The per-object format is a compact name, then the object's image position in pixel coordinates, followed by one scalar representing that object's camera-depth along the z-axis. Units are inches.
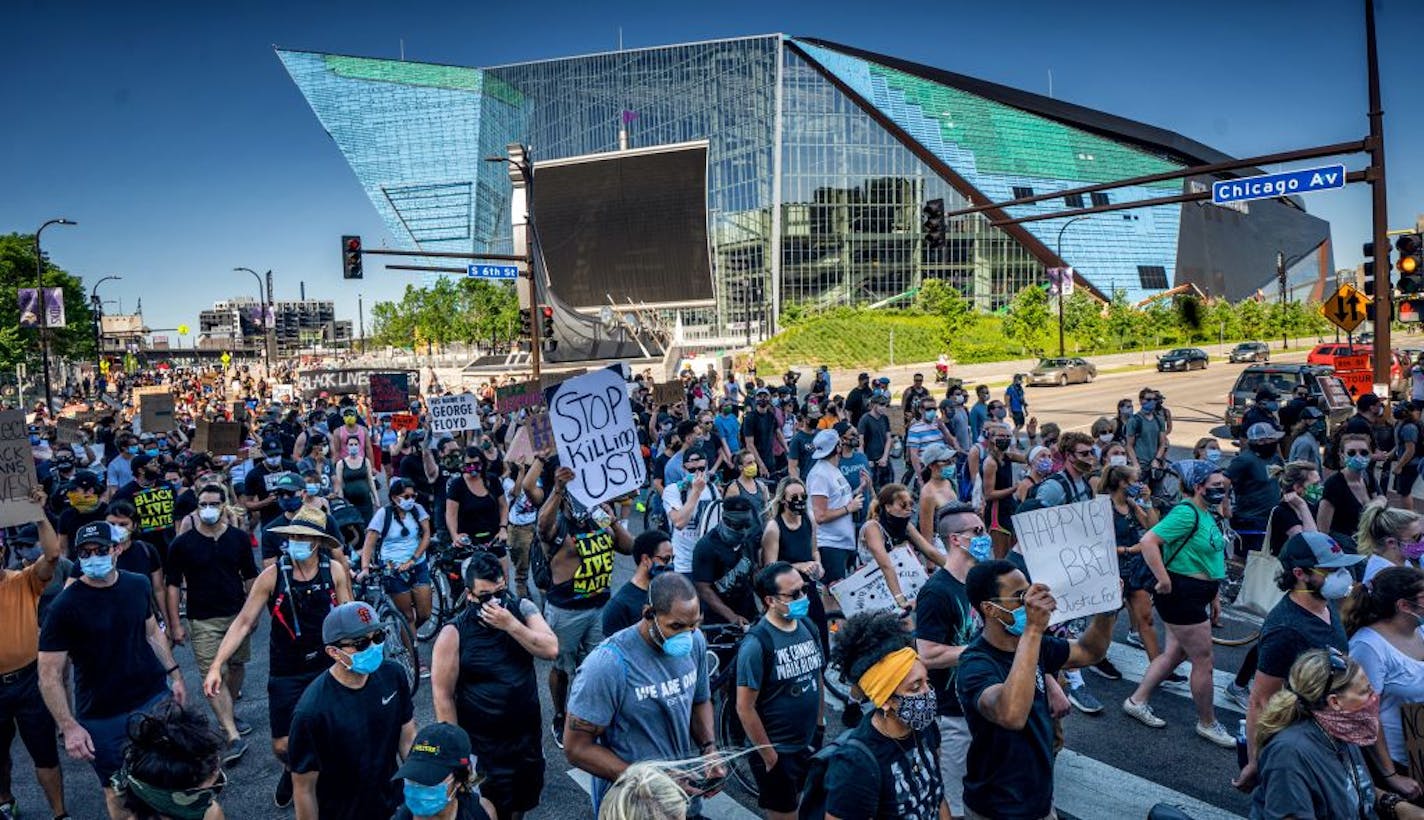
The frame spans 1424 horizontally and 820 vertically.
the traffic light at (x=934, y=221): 820.0
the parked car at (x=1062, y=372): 1711.5
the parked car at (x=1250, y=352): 1978.2
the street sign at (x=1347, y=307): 631.2
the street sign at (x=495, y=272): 985.5
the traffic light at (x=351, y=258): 927.0
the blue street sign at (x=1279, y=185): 602.9
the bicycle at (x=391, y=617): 295.9
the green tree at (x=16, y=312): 2206.0
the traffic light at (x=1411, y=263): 610.2
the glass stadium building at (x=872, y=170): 3225.9
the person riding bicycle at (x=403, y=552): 315.9
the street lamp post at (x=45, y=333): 1314.0
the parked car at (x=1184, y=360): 1817.2
